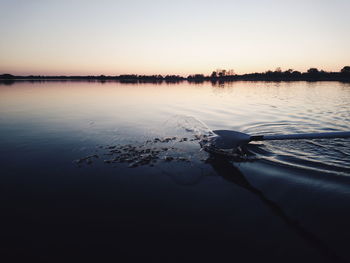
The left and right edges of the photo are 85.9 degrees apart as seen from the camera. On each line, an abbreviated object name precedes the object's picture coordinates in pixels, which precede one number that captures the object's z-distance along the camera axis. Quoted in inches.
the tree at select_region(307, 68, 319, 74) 7261.3
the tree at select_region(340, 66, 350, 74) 5915.4
